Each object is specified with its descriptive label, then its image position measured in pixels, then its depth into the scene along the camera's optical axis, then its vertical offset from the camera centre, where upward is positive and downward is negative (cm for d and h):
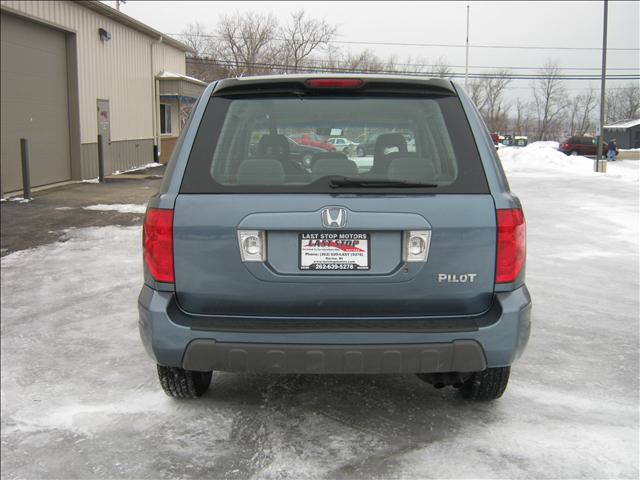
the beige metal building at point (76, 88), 1337 +169
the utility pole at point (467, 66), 4309 +582
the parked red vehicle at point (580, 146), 4047 +46
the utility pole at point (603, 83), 2509 +276
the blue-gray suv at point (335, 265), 294 -51
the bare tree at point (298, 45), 5438 +913
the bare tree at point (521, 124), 6730 +333
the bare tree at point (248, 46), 5306 +876
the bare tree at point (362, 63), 5625 +785
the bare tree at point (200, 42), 5553 +963
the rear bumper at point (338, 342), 293 -86
